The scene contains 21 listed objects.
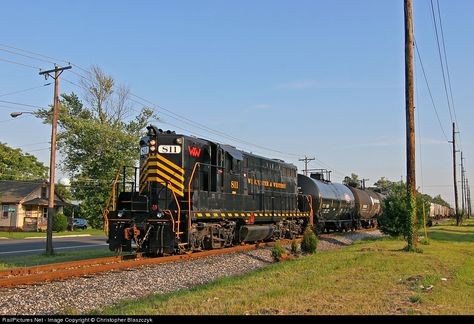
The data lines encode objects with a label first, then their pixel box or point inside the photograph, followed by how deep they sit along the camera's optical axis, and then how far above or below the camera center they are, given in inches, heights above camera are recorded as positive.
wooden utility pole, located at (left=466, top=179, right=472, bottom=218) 4419.0 -6.9
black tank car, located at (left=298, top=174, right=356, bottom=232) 1106.7 +3.2
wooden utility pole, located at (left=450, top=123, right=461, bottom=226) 2039.9 +104.7
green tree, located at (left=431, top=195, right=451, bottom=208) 6373.0 +77.7
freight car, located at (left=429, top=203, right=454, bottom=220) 2665.4 -51.0
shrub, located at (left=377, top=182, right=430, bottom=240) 992.5 -19.2
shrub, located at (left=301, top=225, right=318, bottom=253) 691.4 -58.3
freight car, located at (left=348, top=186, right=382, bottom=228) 1441.9 -6.0
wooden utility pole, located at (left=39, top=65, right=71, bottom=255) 845.8 +101.1
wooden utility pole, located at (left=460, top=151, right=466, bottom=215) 3264.0 +209.6
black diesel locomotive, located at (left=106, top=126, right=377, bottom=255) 598.4 +5.6
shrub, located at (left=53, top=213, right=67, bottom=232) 1833.2 -81.8
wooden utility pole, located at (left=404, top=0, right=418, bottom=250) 727.4 +142.3
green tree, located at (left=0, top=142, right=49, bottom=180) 2445.9 +202.4
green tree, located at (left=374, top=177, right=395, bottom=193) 5762.8 +287.6
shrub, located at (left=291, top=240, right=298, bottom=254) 685.2 -64.5
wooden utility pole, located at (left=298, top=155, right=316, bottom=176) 2905.3 +276.1
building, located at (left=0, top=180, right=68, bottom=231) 2003.0 -16.2
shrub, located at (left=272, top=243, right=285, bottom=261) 612.1 -64.3
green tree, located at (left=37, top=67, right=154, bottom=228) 1903.3 +205.4
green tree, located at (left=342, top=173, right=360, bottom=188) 1581.2 +70.6
